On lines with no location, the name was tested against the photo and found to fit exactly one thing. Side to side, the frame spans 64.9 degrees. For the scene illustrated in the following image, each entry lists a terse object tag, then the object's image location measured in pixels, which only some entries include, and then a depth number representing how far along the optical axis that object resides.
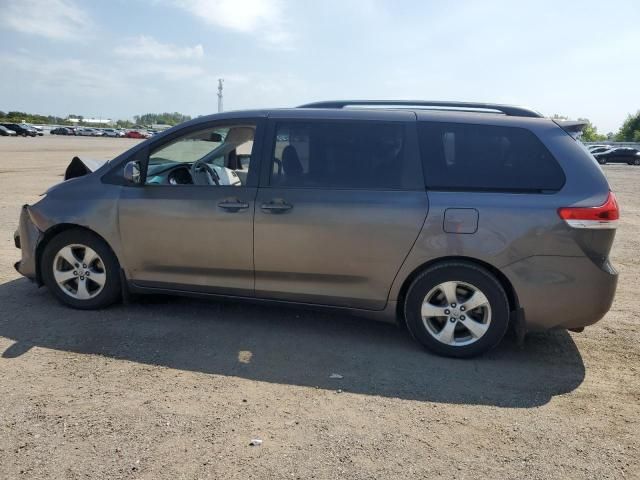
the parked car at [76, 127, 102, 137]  77.71
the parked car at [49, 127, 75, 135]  74.30
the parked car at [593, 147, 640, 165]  41.88
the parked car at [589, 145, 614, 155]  42.91
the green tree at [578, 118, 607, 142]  88.19
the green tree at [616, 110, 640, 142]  78.39
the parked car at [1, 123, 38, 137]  60.22
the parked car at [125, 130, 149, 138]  80.06
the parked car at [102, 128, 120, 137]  82.56
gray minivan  3.54
